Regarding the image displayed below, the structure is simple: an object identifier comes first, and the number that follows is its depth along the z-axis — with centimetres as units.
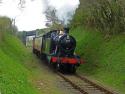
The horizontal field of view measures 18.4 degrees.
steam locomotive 2664
